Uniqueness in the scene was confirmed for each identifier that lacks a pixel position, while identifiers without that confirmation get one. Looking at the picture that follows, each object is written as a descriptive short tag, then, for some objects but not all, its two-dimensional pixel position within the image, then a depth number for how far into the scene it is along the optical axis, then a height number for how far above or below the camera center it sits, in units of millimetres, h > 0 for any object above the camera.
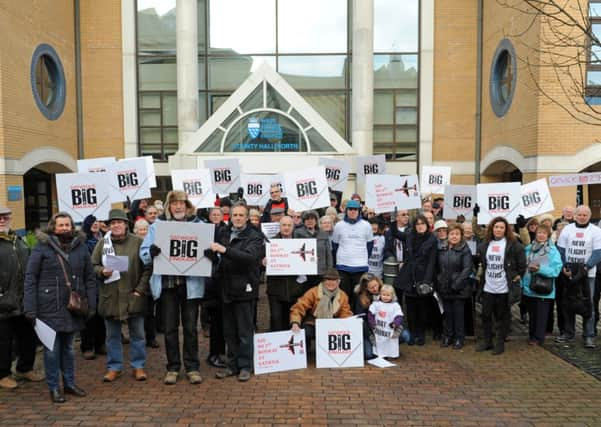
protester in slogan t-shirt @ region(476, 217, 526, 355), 7492 -1201
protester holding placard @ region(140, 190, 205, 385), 6156 -1250
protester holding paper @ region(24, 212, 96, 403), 5641 -1032
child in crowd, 7133 -1750
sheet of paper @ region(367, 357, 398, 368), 6926 -2229
